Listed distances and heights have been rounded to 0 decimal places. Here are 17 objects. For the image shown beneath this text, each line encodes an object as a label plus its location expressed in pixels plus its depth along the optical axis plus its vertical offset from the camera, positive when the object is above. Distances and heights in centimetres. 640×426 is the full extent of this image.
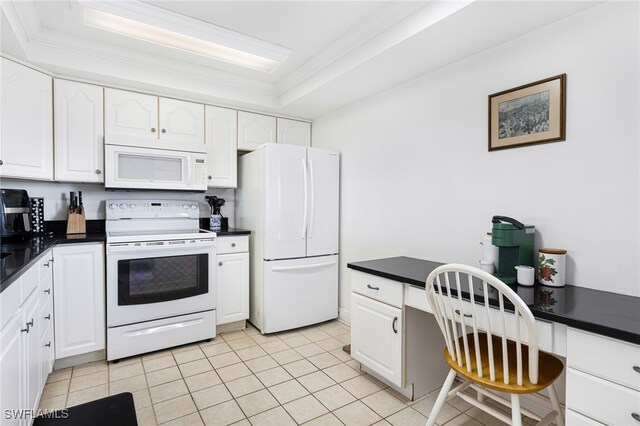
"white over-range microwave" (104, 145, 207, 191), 277 +34
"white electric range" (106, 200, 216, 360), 254 -63
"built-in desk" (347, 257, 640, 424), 113 -58
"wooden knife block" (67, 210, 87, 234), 277 -15
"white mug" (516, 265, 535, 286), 170 -35
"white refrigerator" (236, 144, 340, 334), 307 -25
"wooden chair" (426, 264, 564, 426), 135 -66
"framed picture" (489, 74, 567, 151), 181 +56
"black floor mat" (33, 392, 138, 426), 146 -97
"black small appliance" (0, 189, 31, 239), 226 -6
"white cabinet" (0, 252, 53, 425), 123 -64
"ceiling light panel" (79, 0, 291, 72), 205 +125
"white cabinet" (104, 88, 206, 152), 284 +78
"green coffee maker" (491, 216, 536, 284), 178 -20
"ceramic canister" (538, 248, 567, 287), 168 -30
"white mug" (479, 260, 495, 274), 190 -34
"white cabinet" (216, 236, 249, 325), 307 -70
